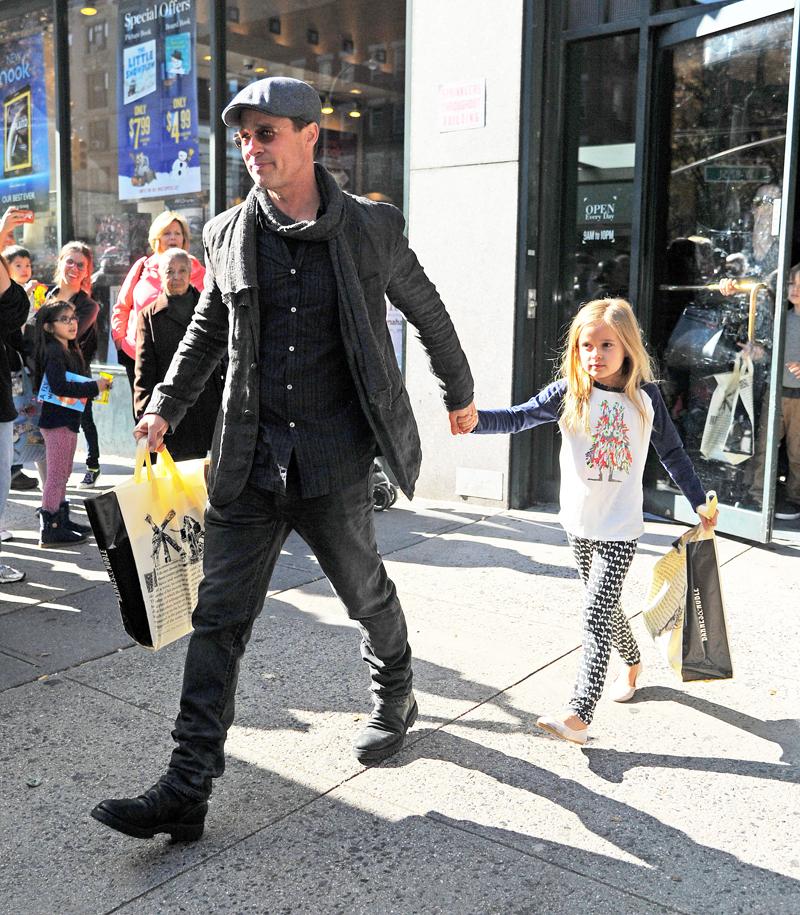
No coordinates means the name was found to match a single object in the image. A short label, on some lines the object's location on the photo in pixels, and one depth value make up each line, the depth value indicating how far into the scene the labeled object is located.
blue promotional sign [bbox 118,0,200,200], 9.34
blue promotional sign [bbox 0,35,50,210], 10.83
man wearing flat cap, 3.02
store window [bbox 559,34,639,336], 6.94
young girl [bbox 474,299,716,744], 3.69
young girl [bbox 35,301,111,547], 6.37
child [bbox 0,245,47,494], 6.41
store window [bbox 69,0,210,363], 9.31
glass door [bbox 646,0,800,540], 6.31
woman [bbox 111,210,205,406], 6.39
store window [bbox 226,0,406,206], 8.00
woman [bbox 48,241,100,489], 7.06
